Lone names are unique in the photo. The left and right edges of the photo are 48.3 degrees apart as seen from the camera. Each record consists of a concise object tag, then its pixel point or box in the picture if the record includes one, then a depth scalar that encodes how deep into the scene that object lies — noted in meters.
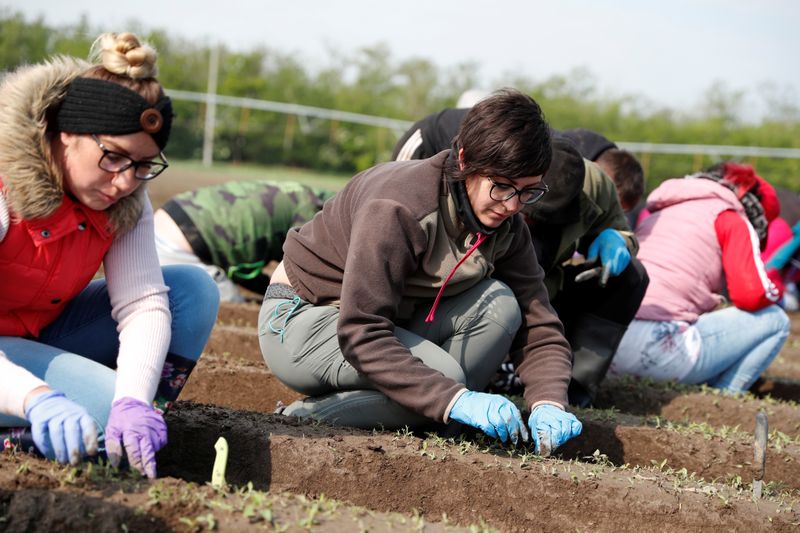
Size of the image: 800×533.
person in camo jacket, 5.09
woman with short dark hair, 2.72
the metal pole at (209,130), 19.77
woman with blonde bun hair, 2.32
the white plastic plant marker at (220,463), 2.35
